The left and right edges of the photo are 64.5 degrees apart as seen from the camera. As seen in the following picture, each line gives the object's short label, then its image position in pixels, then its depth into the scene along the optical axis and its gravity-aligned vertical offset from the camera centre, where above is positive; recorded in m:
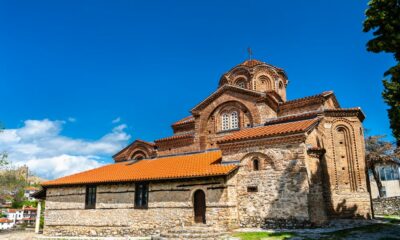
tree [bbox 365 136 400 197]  26.59 +3.04
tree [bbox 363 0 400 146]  9.46 +4.57
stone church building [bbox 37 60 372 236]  14.17 +0.96
